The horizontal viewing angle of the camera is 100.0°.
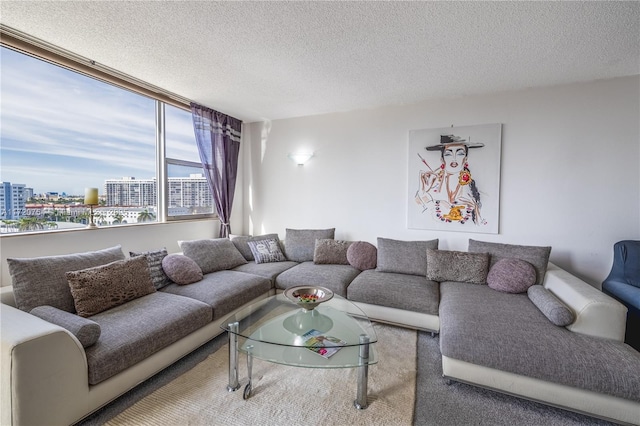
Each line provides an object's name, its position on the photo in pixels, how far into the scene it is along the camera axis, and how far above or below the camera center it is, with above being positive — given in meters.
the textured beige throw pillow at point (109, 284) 1.77 -0.59
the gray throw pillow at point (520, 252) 2.39 -0.42
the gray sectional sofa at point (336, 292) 1.32 -0.76
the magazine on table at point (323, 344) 1.60 -0.84
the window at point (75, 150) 2.06 +0.47
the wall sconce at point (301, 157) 3.69 +0.66
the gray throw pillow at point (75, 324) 1.42 -0.67
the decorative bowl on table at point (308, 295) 1.88 -0.69
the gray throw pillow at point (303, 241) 3.39 -0.48
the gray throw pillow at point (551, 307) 1.71 -0.67
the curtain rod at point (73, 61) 1.89 +1.15
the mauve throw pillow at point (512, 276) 2.28 -0.59
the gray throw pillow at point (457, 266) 2.53 -0.57
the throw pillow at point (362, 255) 3.05 -0.58
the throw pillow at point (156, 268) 2.34 -0.59
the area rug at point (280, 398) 1.47 -1.17
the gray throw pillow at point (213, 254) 2.76 -0.55
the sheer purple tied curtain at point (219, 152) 3.37 +0.69
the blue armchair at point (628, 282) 1.93 -0.62
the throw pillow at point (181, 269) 2.42 -0.61
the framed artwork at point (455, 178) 2.86 +0.32
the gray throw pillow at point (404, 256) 2.81 -0.53
